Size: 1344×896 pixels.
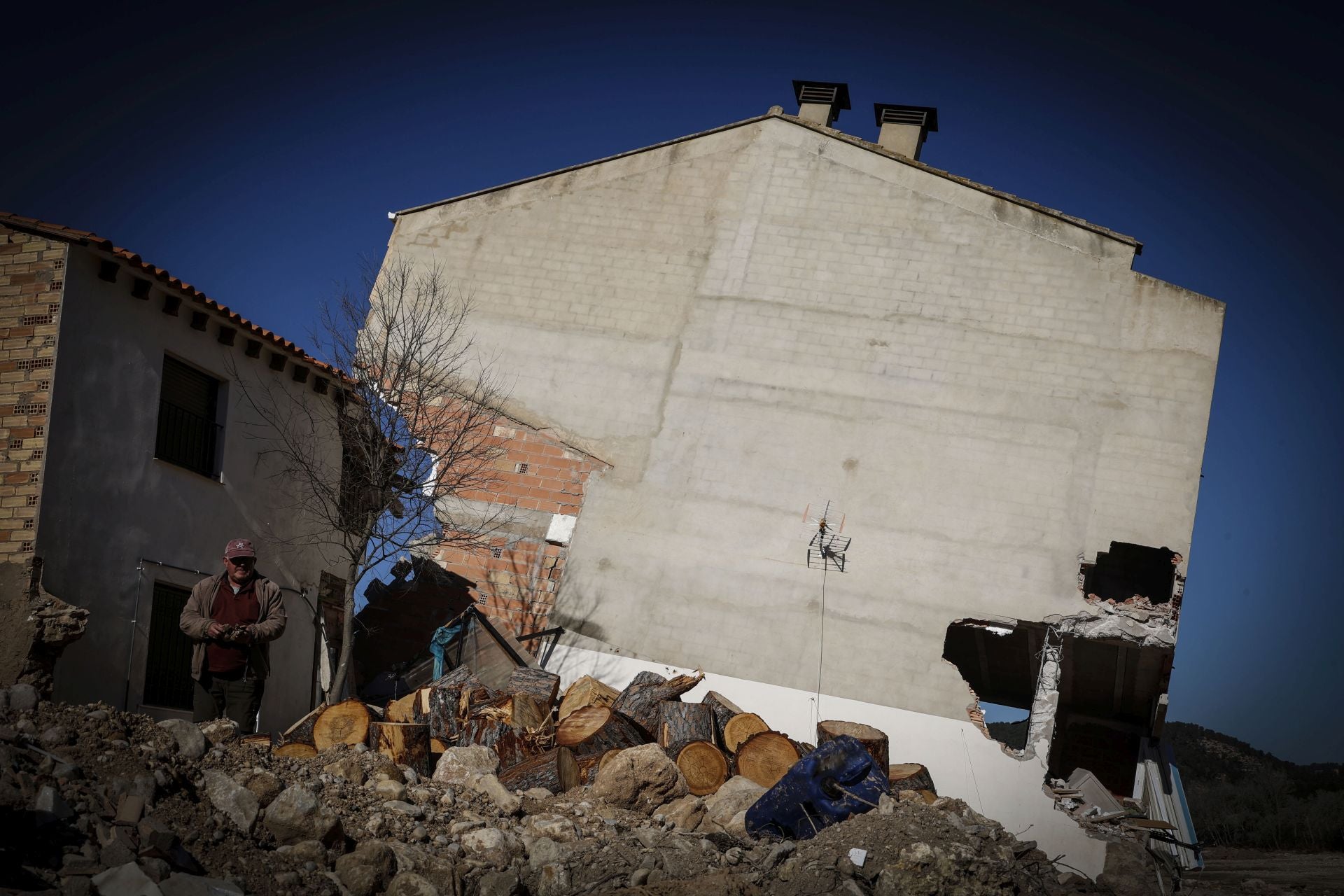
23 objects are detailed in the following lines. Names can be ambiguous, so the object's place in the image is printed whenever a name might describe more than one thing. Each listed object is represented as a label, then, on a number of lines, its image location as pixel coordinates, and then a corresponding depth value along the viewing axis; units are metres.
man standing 10.34
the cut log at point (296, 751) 11.53
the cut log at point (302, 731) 12.52
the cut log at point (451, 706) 13.11
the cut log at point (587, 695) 14.45
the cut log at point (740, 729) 14.11
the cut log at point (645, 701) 13.98
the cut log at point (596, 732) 12.91
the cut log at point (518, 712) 13.23
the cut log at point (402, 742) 11.94
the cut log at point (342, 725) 12.35
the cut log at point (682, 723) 13.62
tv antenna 16.31
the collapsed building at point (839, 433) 15.60
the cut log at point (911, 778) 13.88
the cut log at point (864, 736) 13.91
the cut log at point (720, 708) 14.40
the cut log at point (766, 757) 13.26
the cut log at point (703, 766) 12.85
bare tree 14.96
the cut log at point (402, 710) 13.45
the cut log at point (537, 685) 14.03
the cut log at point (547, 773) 12.14
